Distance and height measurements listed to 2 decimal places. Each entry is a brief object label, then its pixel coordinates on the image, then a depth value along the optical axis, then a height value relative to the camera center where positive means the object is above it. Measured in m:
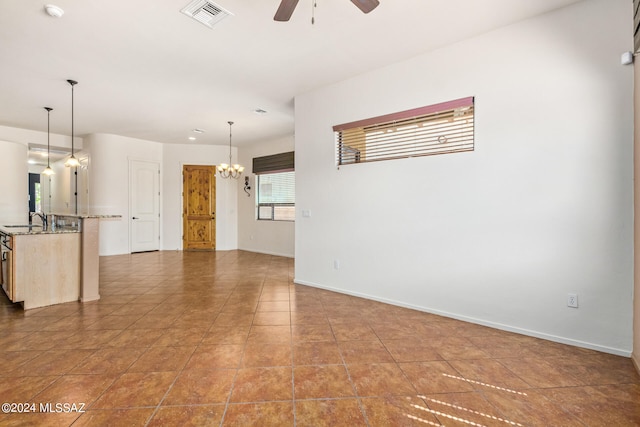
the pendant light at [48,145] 4.84 +1.39
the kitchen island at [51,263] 3.12 -0.63
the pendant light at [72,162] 4.60 +0.74
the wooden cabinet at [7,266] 3.09 -0.66
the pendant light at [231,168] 6.32 +0.91
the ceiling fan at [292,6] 1.96 +1.41
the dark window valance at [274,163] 6.61 +1.12
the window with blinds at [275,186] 6.74 +0.58
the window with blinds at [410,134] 2.96 +0.89
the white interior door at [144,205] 6.99 +0.10
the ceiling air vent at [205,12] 2.39 +1.69
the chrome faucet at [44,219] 4.00 -0.15
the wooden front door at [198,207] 7.59 +0.06
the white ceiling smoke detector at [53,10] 2.38 +1.66
